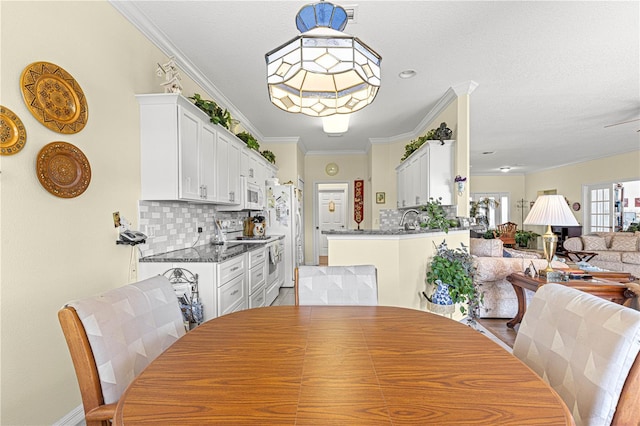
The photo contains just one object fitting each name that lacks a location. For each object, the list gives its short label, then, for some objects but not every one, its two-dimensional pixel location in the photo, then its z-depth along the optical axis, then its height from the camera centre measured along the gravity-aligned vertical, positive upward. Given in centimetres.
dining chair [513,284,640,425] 79 -43
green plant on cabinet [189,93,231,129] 276 +95
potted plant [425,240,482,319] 274 -61
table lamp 254 -5
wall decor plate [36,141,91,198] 158 +23
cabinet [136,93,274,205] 234 +50
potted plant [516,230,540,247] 931 -84
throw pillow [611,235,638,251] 573 -64
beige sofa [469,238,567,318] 336 -82
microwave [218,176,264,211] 382 +19
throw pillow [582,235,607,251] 602 -67
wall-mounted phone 210 -18
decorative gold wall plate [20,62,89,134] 152 +61
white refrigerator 512 -9
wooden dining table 71 -48
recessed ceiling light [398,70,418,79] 309 +141
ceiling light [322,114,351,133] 309 +90
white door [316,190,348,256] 767 +6
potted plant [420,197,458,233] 318 -12
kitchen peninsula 281 -41
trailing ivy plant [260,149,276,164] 512 +94
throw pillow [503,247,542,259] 427 -63
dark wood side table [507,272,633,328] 254 -66
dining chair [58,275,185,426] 96 -45
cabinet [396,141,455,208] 377 +49
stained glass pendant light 118 +59
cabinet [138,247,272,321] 232 -58
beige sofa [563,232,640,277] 551 -76
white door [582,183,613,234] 737 +2
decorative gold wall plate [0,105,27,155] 139 +37
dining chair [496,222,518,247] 876 -69
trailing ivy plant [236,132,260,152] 391 +93
